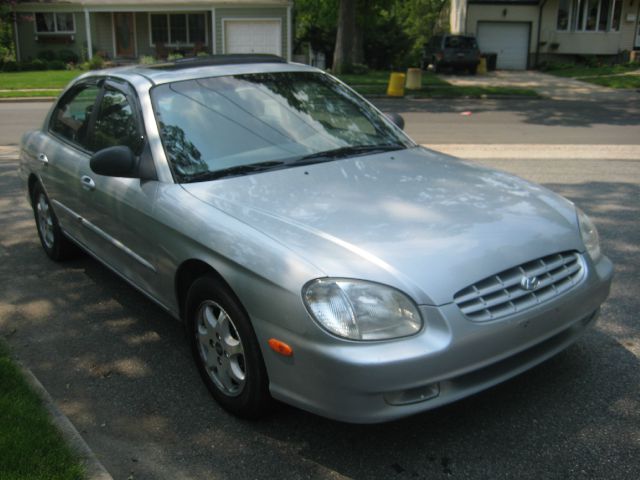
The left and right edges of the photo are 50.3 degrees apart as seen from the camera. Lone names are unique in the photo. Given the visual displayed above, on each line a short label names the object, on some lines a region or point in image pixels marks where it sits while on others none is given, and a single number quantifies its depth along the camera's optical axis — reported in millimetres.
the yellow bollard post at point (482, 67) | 31953
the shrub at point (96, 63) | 29759
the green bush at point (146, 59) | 29997
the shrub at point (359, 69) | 27359
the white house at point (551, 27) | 34750
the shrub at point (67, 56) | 32719
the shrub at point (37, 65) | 31359
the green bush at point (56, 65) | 31625
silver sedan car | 2709
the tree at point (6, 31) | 30702
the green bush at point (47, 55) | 32688
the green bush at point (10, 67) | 30952
